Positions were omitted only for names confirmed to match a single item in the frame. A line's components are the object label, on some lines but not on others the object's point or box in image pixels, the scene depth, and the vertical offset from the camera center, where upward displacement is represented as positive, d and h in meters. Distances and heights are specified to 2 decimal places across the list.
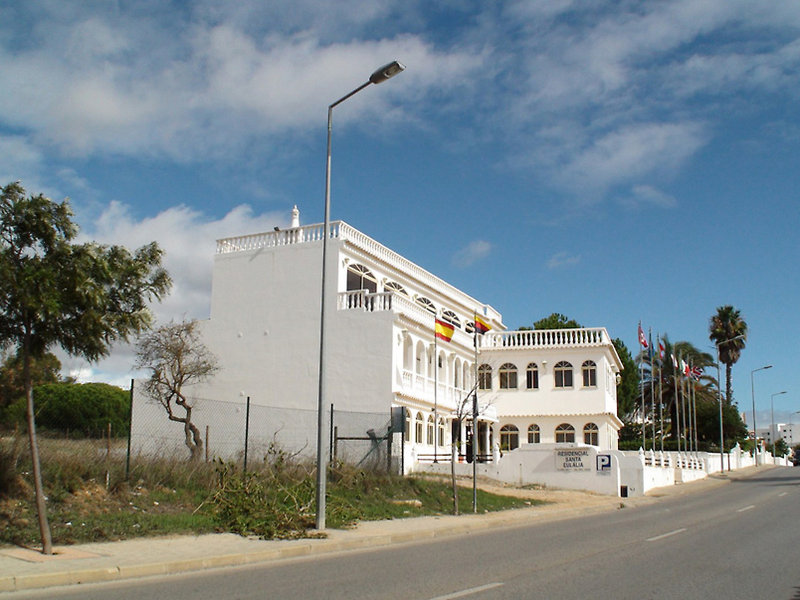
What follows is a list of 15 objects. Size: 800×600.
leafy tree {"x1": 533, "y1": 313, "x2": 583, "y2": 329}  65.12 +10.15
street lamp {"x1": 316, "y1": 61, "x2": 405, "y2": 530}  14.92 +1.06
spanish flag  37.33 +5.39
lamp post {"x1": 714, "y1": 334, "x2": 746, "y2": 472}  56.29 -1.11
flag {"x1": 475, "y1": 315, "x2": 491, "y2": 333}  33.05 +5.12
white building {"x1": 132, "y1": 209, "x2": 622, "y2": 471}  34.03 +4.47
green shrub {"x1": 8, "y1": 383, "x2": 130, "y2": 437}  41.44 +2.04
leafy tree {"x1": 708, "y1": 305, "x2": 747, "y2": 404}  77.31 +11.29
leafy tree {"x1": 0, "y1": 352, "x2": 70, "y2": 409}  33.52 +2.39
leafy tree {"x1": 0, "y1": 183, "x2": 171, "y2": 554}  11.57 +2.29
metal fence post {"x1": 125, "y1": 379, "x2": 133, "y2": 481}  16.58 -0.51
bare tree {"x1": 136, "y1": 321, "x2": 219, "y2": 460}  32.19 +3.48
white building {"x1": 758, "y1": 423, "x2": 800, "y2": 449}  166.65 +2.20
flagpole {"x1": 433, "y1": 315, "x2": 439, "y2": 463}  34.91 +2.50
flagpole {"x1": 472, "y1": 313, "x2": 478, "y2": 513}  21.81 -0.46
